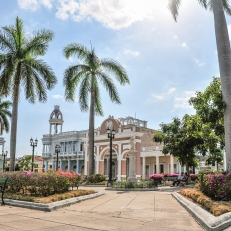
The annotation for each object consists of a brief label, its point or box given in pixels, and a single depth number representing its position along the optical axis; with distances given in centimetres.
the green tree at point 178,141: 2547
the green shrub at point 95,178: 2412
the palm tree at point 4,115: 3650
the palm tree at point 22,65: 1838
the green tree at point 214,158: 3403
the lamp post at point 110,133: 2368
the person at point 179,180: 2344
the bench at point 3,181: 1035
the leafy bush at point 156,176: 2690
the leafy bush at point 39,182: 1138
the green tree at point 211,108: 1279
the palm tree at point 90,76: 2512
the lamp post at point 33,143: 3172
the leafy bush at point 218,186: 883
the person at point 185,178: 2353
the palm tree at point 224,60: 1070
